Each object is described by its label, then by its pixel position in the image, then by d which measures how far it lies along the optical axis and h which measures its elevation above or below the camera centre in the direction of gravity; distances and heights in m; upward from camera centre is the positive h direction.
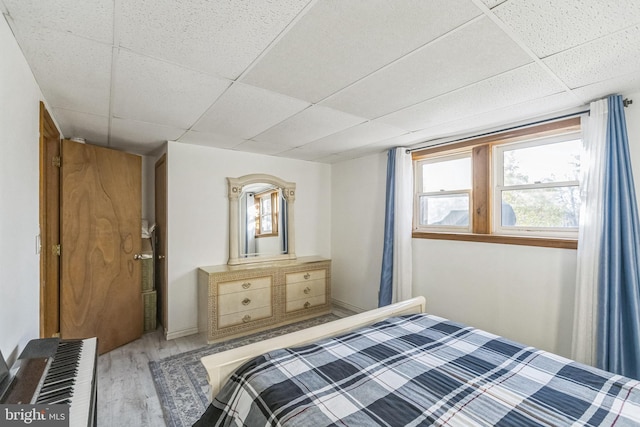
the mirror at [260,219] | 3.60 -0.06
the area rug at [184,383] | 1.96 -1.35
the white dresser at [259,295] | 3.12 -0.98
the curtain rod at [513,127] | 1.98 +0.76
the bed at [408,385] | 1.09 -0.77
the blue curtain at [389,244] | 3.41 -0.36
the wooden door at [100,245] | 2.63 -0.30
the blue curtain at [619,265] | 1.86 -0.34
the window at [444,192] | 3.04 +0.24
